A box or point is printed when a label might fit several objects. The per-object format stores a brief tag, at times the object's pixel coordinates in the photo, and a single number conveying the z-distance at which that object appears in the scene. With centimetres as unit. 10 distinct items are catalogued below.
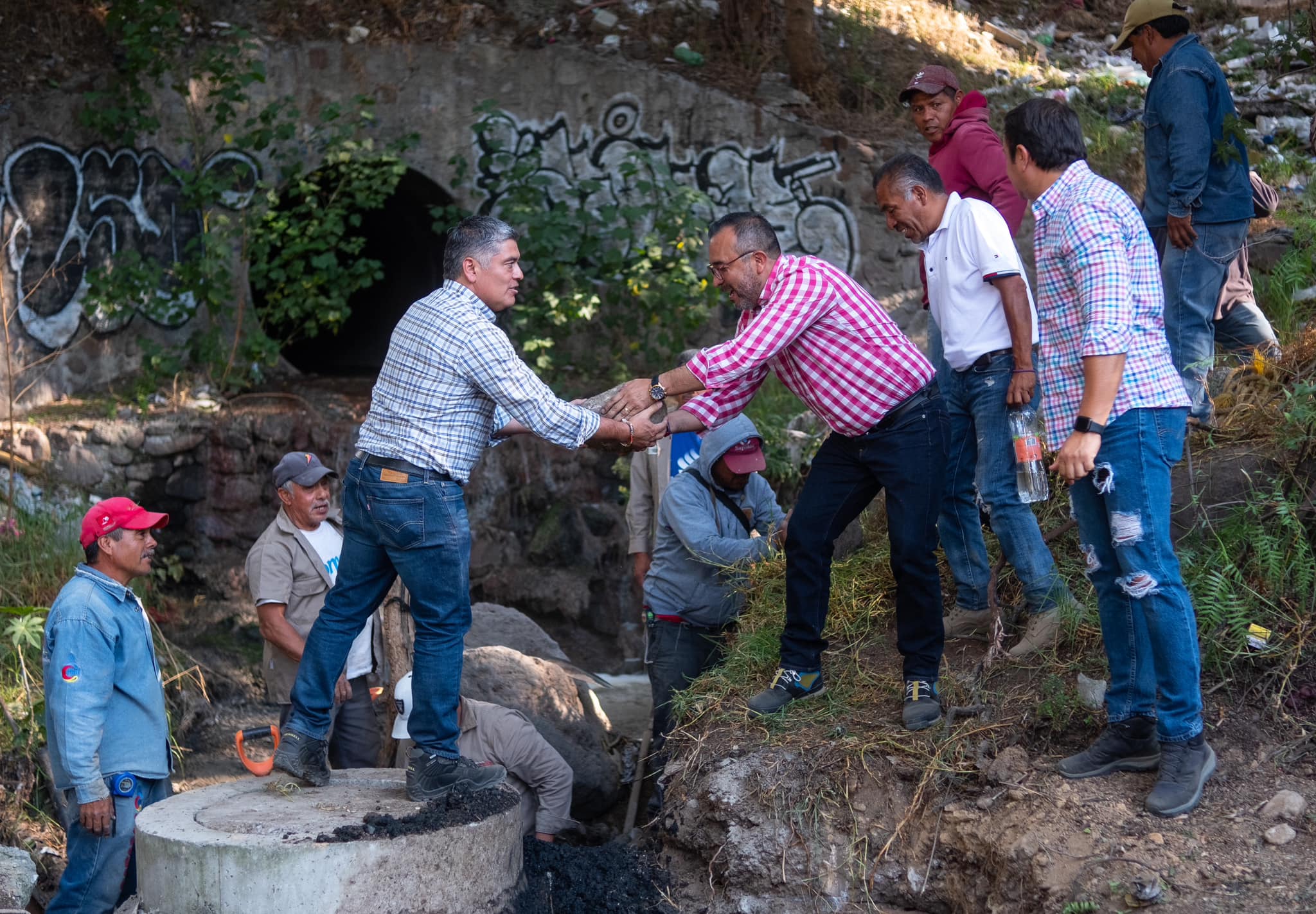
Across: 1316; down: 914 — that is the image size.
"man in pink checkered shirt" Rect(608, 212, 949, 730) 446
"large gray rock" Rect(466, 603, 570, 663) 787
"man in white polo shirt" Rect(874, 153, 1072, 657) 455
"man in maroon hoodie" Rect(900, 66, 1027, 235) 522
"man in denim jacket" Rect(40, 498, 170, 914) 473
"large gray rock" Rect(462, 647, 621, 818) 640
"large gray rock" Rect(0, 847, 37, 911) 515
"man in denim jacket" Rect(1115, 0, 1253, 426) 490
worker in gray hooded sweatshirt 566
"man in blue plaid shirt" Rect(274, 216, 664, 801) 423
